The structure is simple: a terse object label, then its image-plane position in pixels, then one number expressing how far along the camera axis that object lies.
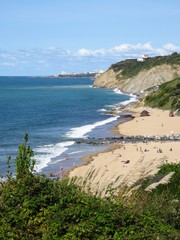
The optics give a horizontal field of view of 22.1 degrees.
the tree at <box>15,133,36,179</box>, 12.92
